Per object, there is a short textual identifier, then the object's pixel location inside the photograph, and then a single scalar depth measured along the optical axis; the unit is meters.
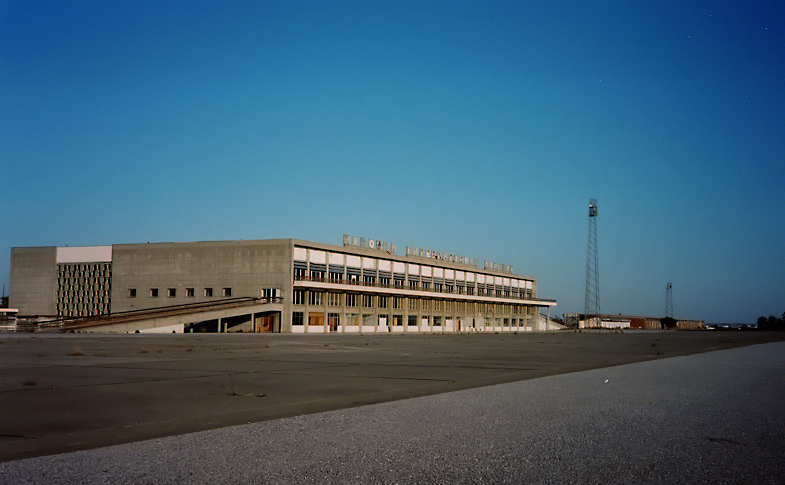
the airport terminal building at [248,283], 96.56
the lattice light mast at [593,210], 155.25
